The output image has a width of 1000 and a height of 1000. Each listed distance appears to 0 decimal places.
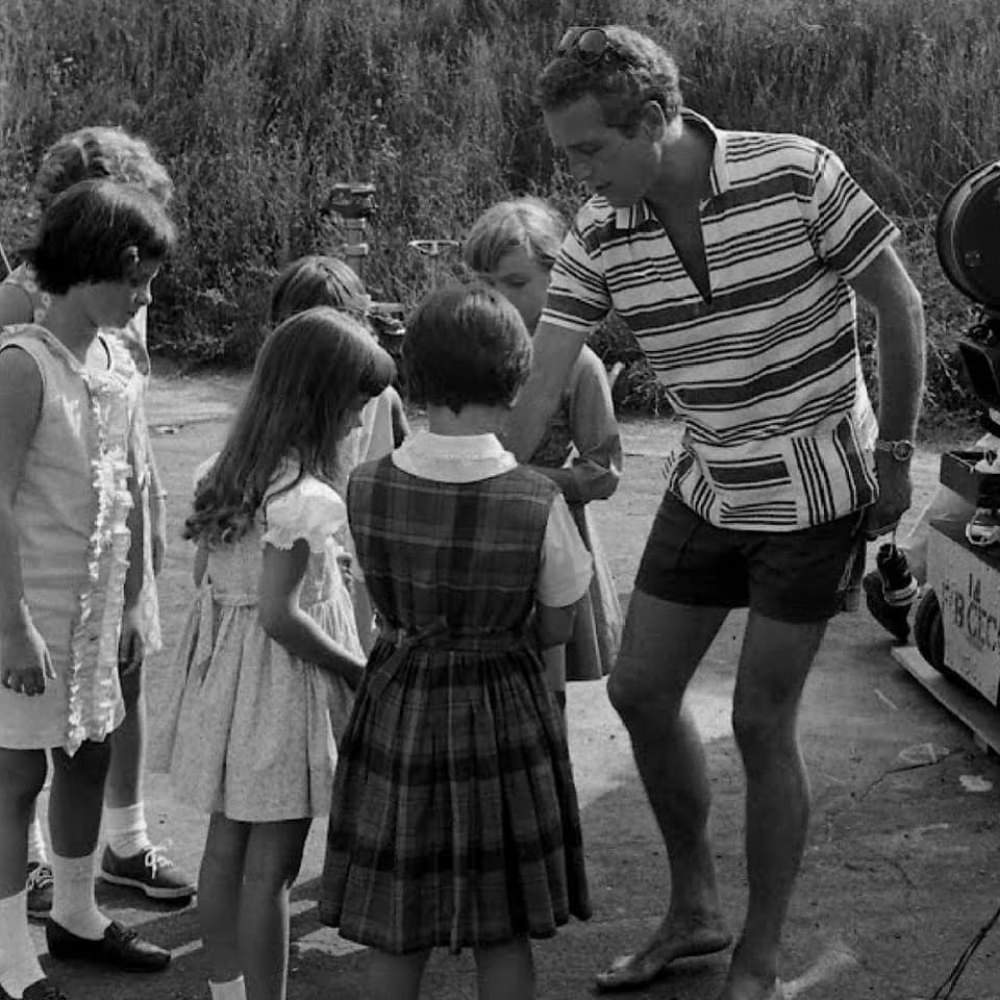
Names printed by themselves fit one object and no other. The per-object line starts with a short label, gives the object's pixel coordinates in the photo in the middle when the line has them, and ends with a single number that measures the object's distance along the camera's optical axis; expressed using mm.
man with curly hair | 3463
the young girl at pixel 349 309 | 4047
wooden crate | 5008
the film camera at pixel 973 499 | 4684
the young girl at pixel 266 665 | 3533
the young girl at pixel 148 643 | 4137
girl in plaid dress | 3197
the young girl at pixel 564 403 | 4266
